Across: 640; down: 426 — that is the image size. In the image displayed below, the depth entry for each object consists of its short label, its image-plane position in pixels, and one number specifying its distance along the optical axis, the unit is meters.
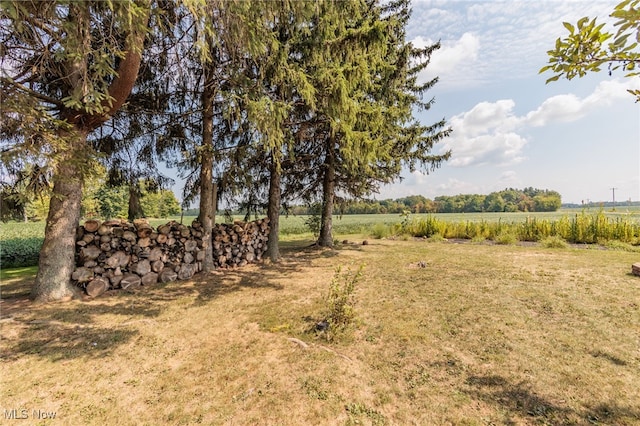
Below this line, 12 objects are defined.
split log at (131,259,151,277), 5.47
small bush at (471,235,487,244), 11.80
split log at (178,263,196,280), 5.99
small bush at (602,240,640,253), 8.90
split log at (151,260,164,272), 5.71
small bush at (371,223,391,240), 13.81
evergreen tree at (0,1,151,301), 2.65
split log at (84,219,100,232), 4.93
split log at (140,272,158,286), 5.54
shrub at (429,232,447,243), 12.30
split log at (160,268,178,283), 5.76
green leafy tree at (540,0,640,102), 1.38
